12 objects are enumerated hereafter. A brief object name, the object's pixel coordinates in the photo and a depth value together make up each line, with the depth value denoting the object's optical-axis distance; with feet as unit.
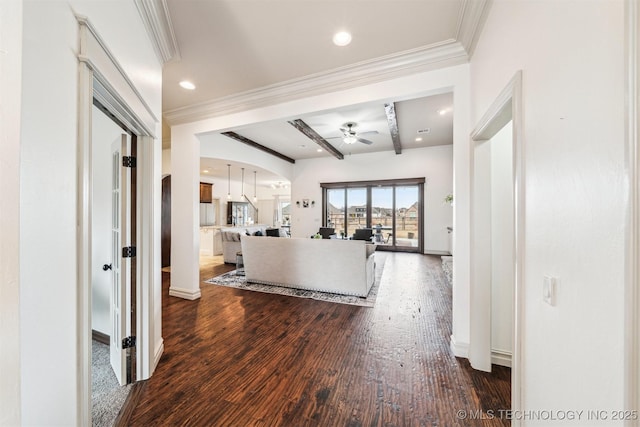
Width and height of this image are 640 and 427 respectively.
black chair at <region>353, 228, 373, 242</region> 21.06
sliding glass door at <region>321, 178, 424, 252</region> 25.36
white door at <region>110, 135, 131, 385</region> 6.24
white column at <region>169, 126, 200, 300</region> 12.01
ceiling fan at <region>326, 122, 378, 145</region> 17.15
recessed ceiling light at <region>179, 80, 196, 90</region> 9.71
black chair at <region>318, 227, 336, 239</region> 23.76
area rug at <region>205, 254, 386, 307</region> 11.81
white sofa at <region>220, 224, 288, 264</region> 19.45
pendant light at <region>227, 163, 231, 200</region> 25.05
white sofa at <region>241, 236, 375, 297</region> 12.12
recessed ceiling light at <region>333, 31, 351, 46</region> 7.08
